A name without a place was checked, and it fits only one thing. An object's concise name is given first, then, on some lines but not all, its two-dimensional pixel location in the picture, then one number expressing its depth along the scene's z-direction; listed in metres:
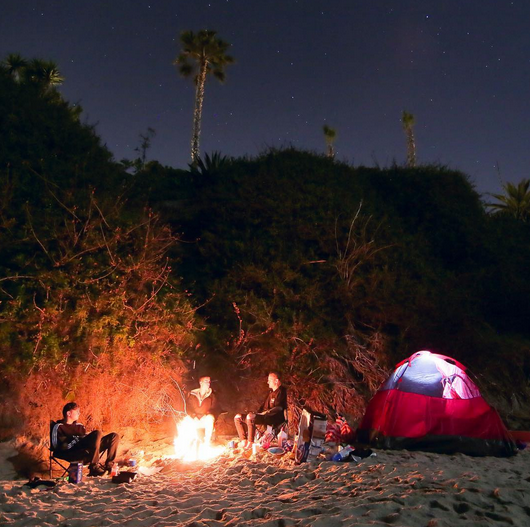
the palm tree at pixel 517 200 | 19.95
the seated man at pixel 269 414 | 6.81
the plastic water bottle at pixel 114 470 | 5.62
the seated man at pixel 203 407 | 6.82
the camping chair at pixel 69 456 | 5.58
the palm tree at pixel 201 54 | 25.55
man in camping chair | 5.61
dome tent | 6.81
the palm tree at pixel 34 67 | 17.12
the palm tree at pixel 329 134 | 30.98
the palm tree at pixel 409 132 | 27.83
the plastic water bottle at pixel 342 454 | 6.05
